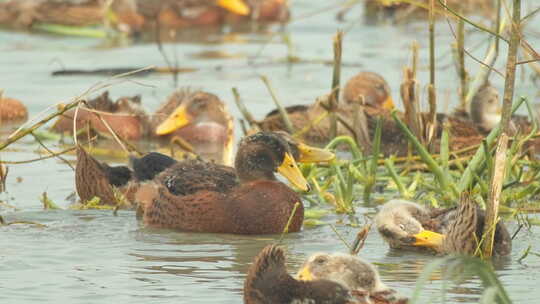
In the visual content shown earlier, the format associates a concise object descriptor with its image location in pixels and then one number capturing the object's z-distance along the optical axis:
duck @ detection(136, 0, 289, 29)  21.19
